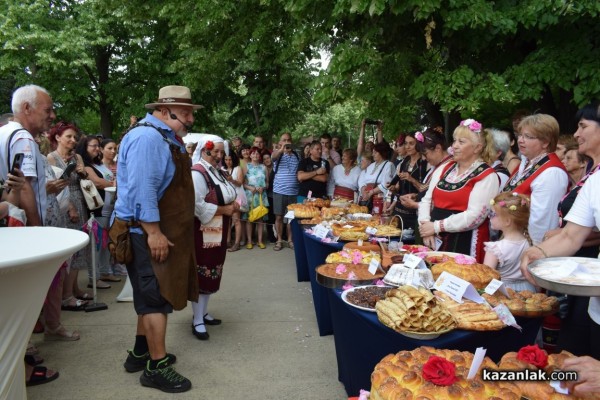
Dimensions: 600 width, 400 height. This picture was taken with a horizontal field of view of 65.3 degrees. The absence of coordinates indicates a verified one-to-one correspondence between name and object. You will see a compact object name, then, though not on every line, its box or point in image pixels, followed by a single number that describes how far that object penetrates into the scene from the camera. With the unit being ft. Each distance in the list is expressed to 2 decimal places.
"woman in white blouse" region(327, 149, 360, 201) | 25.07
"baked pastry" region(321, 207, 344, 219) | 18.08
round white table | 6.15
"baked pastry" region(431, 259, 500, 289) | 8.30
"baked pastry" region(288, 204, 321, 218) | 19.34
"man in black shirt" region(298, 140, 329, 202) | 25.49
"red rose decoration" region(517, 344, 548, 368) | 5.30
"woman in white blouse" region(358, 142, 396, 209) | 22.36
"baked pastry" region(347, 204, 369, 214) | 19.89
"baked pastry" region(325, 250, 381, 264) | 11.25
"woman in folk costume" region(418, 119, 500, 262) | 11.28
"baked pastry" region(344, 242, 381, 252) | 12.44
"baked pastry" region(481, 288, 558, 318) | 7.55
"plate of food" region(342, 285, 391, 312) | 8.13
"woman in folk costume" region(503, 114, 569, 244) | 10.57
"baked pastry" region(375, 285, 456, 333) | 6.91
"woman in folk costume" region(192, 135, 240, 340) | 13.50
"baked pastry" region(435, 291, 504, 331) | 7.00
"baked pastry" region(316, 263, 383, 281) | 9.77
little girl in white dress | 9.72
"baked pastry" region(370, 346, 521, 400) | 4.83
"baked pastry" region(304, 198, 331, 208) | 21.85
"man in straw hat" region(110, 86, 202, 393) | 10.03
